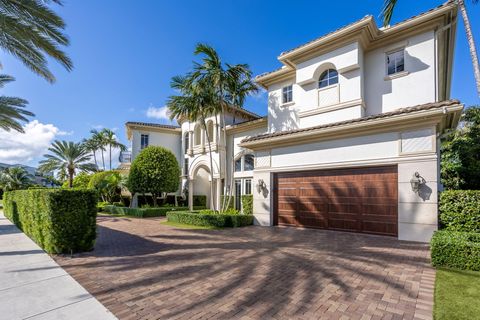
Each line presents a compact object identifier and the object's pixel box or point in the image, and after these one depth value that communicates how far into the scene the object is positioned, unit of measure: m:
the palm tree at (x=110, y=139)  43.84
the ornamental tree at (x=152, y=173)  19.91
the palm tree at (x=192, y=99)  14.51
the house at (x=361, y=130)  9.02
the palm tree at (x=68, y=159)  29.14
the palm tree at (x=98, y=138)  43.66
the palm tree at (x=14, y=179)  31.56
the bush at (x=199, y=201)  23.09
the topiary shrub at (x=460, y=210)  8.00
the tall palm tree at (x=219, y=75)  14.32
